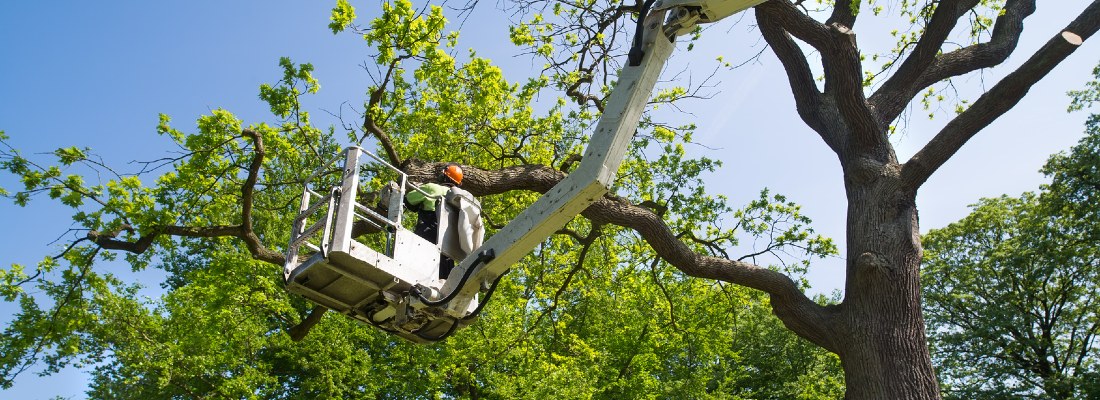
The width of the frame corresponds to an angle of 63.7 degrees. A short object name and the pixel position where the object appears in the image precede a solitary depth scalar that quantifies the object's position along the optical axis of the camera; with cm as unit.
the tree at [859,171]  850
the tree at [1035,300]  2441
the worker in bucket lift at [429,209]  759
